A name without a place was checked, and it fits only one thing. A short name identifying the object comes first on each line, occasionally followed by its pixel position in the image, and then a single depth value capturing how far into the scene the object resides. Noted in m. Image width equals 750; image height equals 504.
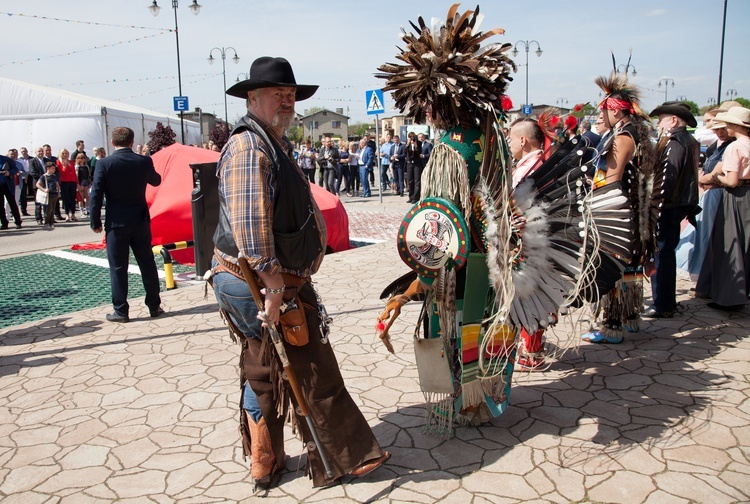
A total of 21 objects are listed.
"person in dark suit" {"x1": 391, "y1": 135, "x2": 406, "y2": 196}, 17.78
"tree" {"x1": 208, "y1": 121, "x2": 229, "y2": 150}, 21.43
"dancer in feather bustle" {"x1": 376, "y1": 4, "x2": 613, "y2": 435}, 2.77
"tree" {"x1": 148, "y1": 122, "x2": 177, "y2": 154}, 22.17
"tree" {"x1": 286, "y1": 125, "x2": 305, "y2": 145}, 61.67
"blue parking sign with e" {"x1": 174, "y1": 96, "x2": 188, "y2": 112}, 18.58
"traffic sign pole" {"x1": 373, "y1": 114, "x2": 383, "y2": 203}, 16.31
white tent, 21.05
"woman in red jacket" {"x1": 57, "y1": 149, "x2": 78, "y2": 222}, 13.76
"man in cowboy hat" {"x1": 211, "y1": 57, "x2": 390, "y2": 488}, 2.35
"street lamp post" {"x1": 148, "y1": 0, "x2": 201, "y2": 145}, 19.95
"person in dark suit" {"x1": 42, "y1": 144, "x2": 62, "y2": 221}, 13.84
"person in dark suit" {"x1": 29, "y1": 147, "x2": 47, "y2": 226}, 13.36
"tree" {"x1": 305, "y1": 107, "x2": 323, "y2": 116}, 93.72
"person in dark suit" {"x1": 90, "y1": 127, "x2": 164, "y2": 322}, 5.43
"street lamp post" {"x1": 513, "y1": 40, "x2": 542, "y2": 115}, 27.73
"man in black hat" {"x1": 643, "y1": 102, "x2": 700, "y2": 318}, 4.99
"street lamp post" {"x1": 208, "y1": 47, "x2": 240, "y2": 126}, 26.25
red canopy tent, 8.59
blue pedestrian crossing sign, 14.83
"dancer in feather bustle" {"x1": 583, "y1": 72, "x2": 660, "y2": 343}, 4.12
